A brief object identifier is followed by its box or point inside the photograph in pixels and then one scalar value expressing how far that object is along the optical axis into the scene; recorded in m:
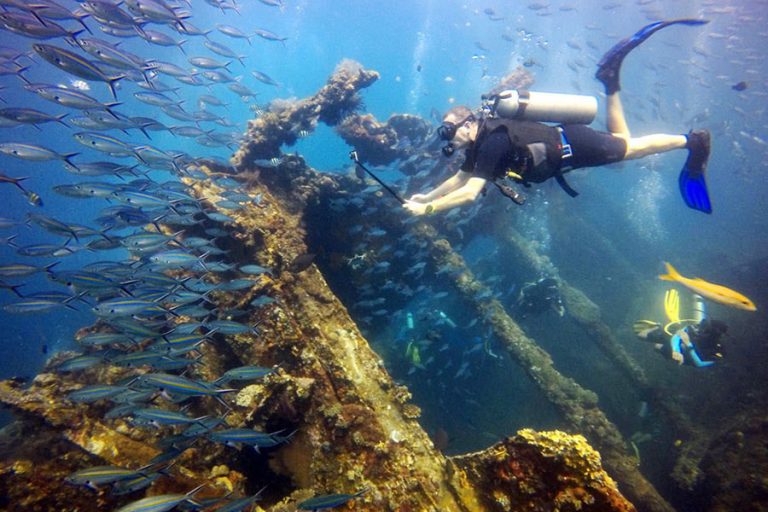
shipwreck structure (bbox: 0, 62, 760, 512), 3.05
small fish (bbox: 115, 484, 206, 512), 2.54
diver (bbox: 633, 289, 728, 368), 7.01
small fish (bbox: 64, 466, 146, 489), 2.83
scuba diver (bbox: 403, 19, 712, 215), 4.34
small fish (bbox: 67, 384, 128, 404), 3.62
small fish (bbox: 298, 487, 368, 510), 2.68
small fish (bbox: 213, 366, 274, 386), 3.78
